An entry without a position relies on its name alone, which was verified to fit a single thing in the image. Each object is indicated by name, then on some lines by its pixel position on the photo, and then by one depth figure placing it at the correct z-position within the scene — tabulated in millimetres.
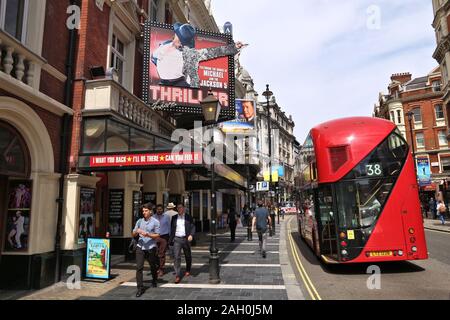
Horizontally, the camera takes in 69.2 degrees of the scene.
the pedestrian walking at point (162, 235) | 8804
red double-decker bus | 7840
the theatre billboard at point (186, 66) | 12594
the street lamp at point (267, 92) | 22006
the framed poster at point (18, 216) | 7250
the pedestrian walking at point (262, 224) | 11312
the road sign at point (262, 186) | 25422
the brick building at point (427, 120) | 40469
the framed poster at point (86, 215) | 8425
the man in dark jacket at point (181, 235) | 8094
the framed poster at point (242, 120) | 25875
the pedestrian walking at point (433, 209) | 30047
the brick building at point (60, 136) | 7145
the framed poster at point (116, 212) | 10844
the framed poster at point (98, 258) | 7844
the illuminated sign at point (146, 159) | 7953
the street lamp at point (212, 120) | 7992
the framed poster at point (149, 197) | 13492
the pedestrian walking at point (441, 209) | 21662
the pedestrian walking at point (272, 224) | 18691
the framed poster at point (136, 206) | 11305
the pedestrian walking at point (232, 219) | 15561
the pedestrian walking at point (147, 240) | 7074
